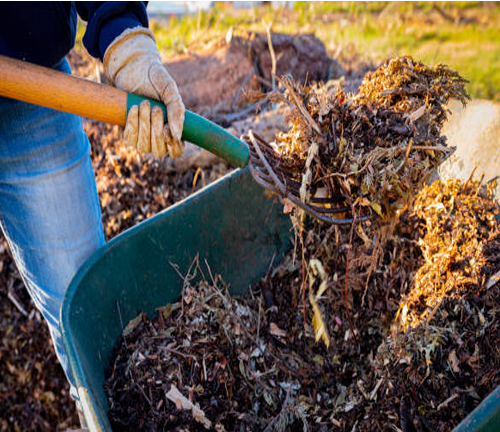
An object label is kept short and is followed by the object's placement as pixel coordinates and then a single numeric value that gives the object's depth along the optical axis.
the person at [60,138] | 1.50
